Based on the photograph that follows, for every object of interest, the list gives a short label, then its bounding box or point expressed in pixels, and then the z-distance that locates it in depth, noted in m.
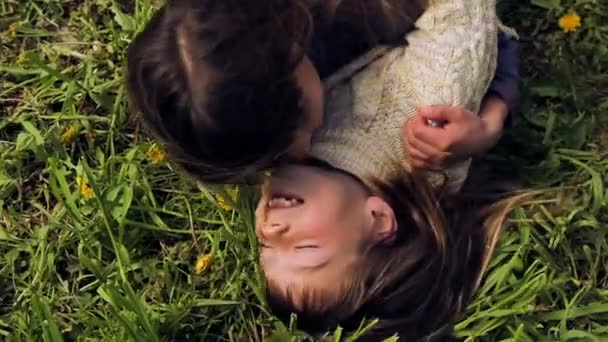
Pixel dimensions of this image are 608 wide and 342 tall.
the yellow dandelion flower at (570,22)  2.22
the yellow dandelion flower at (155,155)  2.19
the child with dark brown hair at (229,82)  1.60
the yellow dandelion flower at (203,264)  2.09
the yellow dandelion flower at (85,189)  2.15
